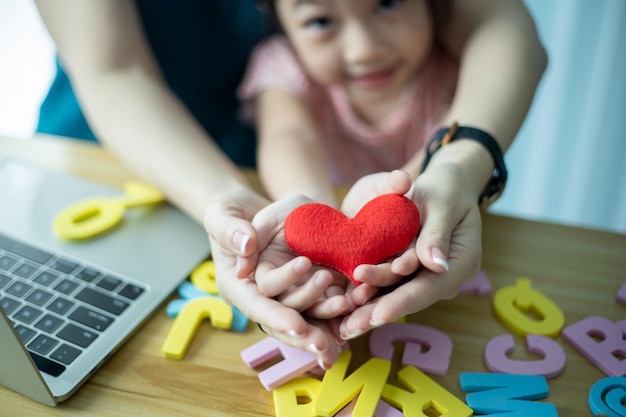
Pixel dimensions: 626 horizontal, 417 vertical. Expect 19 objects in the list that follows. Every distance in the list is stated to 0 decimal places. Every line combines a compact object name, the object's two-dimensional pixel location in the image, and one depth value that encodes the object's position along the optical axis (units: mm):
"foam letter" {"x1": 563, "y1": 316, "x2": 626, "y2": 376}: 622
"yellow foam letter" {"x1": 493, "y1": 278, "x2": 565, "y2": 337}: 668
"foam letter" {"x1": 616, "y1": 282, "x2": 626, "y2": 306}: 716
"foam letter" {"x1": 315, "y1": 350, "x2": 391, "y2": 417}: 560
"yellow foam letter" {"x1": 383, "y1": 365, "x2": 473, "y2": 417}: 563
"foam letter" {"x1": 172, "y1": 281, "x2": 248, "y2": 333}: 670
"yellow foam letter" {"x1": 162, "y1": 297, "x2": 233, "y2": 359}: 636
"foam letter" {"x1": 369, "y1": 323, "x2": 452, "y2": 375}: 619
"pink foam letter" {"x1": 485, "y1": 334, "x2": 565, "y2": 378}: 616
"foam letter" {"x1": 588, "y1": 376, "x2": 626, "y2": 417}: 563
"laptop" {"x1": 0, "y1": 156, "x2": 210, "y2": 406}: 589
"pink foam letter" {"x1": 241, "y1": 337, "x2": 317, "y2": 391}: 592
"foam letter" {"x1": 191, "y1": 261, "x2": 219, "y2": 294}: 722
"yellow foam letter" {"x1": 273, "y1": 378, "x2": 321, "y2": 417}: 563
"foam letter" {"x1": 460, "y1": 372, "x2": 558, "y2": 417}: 566
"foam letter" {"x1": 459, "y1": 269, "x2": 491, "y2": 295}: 720
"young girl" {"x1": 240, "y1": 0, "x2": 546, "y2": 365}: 568
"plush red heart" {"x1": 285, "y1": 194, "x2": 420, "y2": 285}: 581
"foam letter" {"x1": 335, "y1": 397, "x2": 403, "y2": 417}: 565
